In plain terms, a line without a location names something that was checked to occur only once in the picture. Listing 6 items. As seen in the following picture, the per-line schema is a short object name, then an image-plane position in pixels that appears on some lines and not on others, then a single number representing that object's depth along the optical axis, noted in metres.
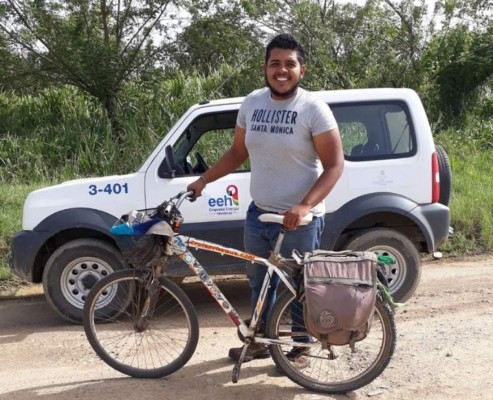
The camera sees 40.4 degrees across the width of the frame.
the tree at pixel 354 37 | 12.91
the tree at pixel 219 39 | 12.34
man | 3.71
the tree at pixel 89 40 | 11.62
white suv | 5.62
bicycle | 3.91
